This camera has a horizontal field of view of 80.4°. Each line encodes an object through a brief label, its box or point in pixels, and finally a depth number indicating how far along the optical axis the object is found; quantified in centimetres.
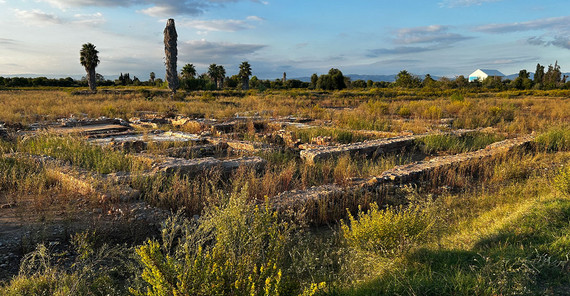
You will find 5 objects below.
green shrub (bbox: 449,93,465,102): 1978
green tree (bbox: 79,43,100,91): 3875
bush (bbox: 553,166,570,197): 453
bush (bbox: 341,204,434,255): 314
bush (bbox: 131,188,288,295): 199
